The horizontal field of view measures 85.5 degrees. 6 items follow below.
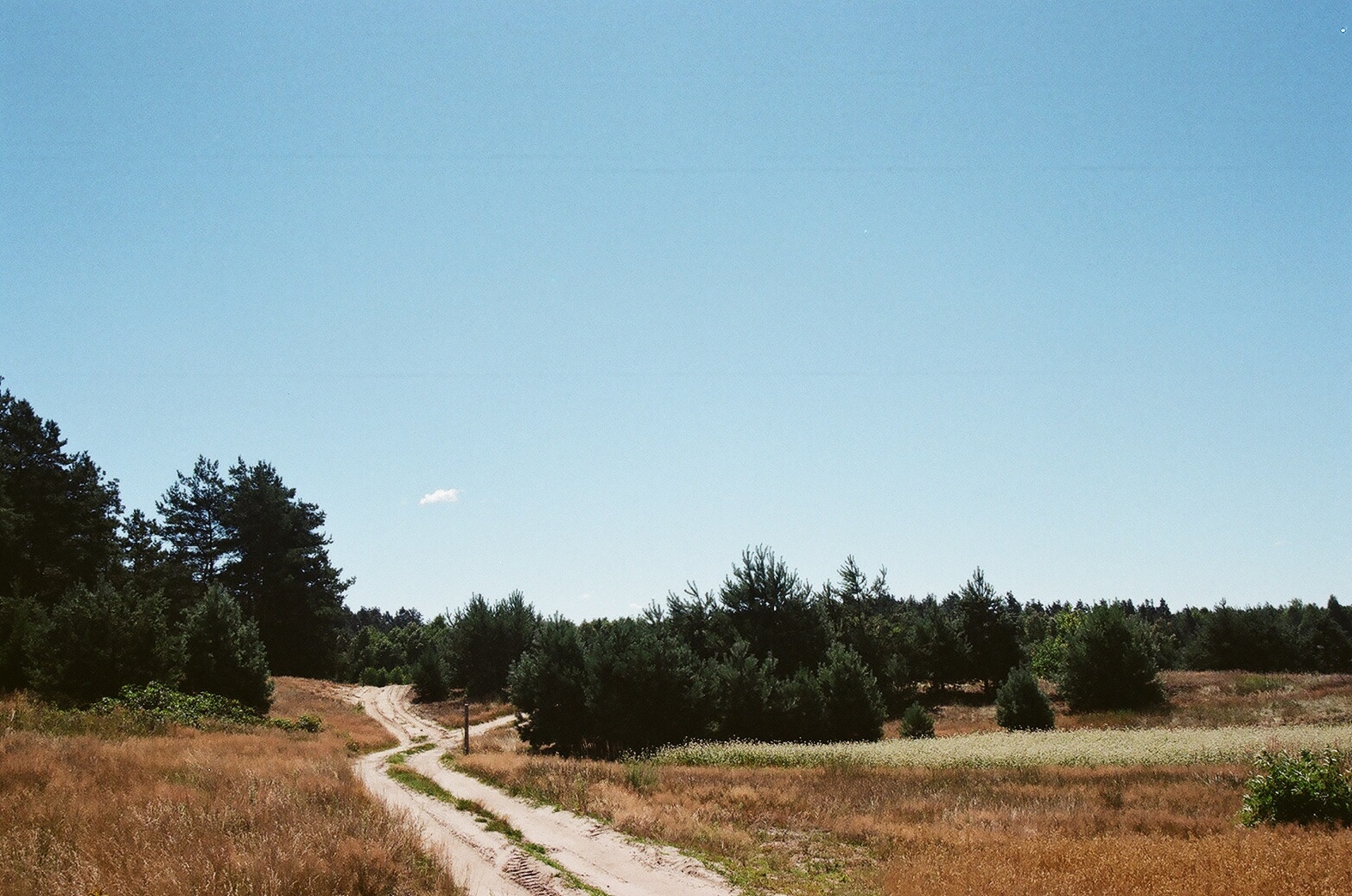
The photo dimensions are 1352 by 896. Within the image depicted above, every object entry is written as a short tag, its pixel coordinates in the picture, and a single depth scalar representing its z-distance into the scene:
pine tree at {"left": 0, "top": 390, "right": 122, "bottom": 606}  42.38
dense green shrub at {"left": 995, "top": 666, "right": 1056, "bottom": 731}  34.69
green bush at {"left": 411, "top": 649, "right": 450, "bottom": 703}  55.84
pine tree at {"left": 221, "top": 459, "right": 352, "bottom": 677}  61.81
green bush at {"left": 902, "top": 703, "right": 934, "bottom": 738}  33.44
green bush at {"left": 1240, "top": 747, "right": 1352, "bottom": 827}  12.67
